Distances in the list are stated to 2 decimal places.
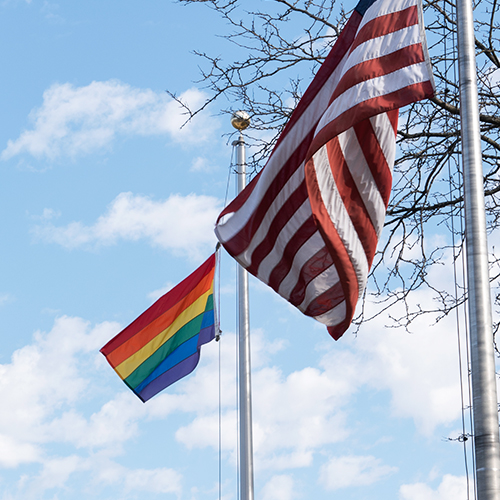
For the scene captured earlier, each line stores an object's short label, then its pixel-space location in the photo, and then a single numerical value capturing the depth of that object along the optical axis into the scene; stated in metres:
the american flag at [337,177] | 9.45
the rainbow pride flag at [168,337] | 18.87
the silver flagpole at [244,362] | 16.02
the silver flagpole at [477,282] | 7.85
